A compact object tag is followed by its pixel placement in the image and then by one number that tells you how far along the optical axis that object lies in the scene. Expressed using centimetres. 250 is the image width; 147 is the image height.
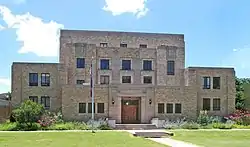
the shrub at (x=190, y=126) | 2179
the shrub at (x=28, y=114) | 2075
